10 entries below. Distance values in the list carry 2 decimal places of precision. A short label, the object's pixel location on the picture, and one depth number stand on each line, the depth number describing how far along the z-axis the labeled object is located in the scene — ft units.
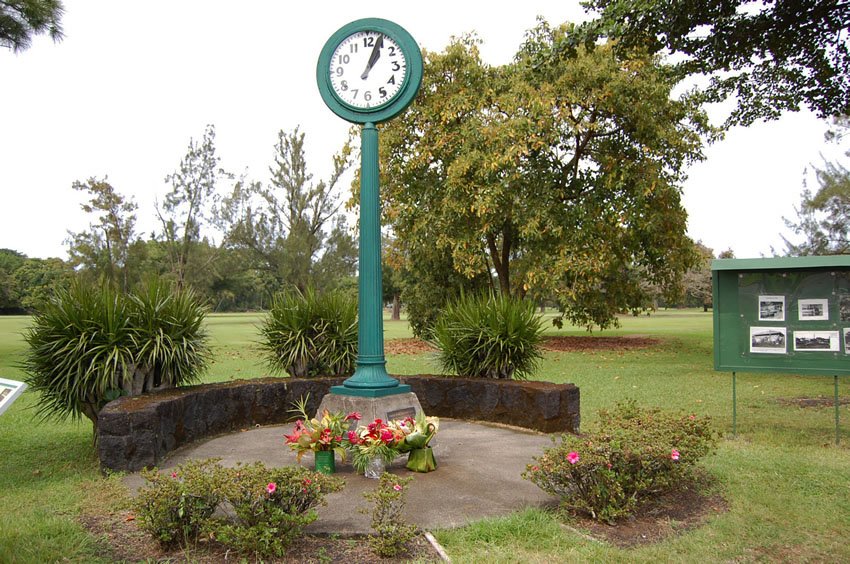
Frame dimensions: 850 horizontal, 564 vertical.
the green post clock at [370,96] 21.21
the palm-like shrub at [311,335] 26.55
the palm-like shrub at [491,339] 26.50
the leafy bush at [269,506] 11.82
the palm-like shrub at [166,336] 21.47
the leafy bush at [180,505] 12.32
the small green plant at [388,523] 12.16
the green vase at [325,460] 18.20
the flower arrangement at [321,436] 17.94
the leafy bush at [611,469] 14.02
